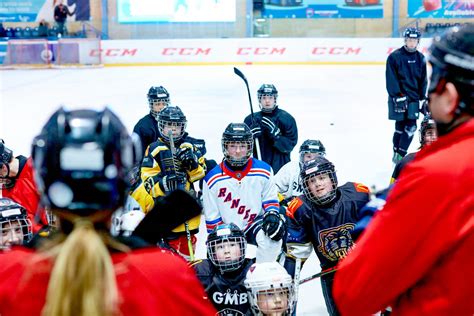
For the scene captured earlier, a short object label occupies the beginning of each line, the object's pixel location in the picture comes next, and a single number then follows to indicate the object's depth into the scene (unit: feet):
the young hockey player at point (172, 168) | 12.13
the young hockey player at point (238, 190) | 11.64
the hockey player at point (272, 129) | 16.02
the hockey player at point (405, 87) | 22.48
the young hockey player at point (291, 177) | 13.21
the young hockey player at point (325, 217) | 9.70
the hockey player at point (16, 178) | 10.14
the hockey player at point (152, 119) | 15.66
